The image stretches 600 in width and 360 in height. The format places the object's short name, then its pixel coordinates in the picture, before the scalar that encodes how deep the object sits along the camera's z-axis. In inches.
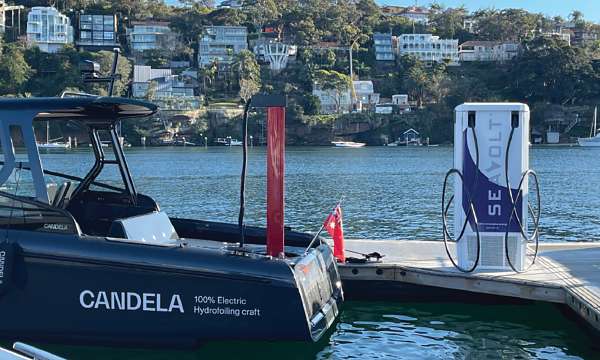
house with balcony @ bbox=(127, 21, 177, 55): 6151.6
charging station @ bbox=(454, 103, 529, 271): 371.6
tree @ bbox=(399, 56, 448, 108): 5585.6
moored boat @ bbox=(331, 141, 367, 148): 5009.8
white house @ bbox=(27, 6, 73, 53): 5766.7
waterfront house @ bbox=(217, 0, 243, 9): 7421.3
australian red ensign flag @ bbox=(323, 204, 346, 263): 406.0
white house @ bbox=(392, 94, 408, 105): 5580.7
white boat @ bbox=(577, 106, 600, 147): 4537.4
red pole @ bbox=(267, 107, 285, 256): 295.0
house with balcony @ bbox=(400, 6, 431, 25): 7416.3
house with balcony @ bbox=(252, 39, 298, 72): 5940.0
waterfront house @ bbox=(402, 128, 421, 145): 5152.6
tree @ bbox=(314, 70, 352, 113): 5521.7
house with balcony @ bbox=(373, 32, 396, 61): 6318.9
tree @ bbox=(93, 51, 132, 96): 4478.8
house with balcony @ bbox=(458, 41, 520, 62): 6008.9
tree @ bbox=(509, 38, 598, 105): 5251.0
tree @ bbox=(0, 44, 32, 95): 4089.6
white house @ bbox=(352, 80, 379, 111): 5625.0
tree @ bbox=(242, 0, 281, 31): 6619.1
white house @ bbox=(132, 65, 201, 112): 5191.9
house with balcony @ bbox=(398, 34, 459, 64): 6176.2
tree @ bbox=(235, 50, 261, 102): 5541.3
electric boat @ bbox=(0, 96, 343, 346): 282.2
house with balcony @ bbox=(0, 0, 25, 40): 6003.9
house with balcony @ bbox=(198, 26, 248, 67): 6058.1
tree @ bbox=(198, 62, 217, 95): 5738.2
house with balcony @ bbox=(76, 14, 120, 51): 6008.9
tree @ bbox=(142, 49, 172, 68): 6008.9
